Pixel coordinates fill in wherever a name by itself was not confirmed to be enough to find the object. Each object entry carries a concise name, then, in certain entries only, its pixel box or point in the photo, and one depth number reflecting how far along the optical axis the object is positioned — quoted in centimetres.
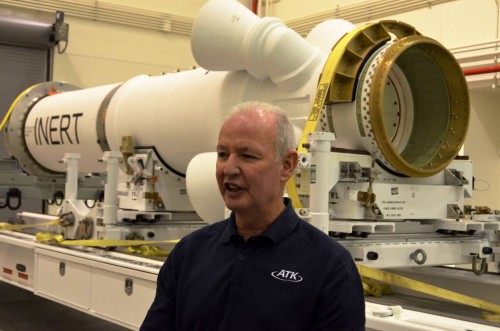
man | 163
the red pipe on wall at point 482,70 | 681
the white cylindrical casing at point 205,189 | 392
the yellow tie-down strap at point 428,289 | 301
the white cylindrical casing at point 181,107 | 407
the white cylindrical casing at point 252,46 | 369
